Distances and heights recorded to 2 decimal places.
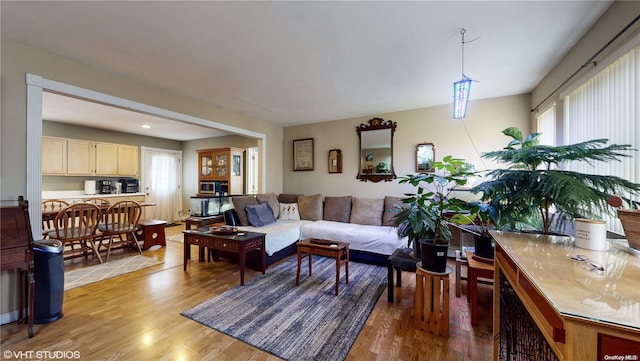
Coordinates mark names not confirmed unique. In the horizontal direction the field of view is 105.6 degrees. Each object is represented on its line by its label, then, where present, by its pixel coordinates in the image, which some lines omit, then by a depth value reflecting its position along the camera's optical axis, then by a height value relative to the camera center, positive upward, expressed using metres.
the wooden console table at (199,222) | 3.94 -0.68
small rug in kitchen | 2.92 -1.21
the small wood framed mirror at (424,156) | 4.11 +0.43
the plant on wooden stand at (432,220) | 1.90 -0.31
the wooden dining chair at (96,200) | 5.03 -0.43
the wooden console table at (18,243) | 1.89 -0.51
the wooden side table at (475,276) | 2.09 -0.83
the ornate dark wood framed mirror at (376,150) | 4.46 +0.58
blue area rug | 1.84 -1.23
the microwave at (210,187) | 5.84 -0.17
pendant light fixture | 2.24 +0.81
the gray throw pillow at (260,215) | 4.01 -0.60
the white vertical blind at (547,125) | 2.78 +0.70
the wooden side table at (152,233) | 4.18 -0.92
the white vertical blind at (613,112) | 1.58 +0.54
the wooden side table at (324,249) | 2.71 -0.79
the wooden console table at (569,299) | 0.61 -0.34
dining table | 3.54 -0.52
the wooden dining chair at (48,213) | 3.48 -0.51
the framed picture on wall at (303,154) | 5.27 +0.58
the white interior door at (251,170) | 6.06 +0.26
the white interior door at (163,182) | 6.37 -0.05
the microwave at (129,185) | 5.87 -0.12
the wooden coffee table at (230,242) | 2.90 -0.78
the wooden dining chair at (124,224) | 3.74 -0.71
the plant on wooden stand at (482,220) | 1.83 -0.32
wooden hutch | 5.76 +0.26
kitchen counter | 4.94 -0.33
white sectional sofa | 3.57 -0.76
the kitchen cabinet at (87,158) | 4.82 +0.48
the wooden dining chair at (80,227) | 3.27 -0.69
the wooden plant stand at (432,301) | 1.94 -0.99
